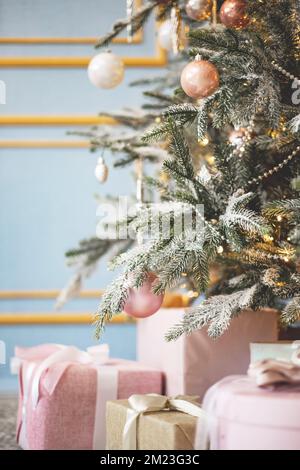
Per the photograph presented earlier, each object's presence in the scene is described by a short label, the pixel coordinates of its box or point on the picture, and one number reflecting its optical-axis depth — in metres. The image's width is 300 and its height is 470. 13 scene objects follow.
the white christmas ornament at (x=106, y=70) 2.58
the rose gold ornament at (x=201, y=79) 2.07
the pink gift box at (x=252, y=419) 1.77
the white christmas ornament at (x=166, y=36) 2.82
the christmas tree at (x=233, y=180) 2.04
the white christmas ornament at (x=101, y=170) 2.62
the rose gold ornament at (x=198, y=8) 2.33
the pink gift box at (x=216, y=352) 2.34
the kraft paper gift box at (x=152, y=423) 1.95
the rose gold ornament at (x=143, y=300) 2.16
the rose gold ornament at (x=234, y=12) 2.13
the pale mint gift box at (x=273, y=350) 1.94
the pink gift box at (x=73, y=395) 2.36
